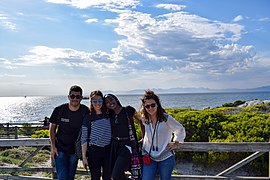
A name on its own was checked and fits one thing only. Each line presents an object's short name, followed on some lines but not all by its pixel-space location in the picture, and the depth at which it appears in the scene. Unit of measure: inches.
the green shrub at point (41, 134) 394.8
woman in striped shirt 129.2
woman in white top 127.6
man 136.5
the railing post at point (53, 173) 163.8
